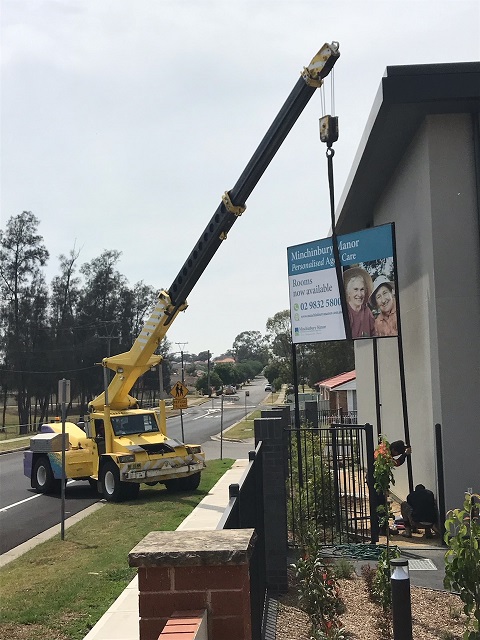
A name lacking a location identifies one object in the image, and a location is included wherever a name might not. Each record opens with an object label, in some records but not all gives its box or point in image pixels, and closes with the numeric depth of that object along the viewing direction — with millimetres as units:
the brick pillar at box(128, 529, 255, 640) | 2902
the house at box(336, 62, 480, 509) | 10367
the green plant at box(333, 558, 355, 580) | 7417
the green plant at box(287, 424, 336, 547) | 9445
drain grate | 8195
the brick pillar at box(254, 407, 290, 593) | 7285
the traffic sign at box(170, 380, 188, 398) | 22453
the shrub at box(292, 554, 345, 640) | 6023
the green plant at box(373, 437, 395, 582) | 7504
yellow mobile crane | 14656
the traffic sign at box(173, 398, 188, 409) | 21891
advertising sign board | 11961
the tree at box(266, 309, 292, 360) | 93562
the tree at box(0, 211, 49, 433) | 56219
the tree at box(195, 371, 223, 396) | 122625
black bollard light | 4020
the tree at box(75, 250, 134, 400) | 67000
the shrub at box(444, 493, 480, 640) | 4582
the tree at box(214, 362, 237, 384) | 137362
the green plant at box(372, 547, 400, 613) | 6180
